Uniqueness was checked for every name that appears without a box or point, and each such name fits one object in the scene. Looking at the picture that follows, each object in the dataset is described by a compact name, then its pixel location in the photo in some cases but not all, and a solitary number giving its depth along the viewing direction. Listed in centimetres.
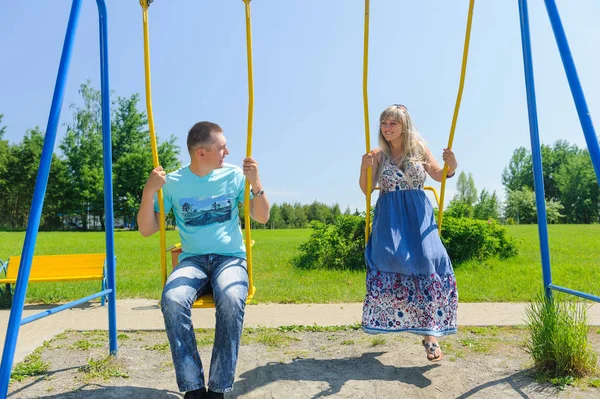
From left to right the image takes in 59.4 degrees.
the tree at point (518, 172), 5662
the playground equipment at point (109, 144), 246
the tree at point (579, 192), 4872
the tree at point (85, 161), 3509
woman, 341
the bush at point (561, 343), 323
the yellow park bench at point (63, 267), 615
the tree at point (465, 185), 5991
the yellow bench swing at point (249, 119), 299
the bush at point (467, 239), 886
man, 274
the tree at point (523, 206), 4741
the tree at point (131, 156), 3425
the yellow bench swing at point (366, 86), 325
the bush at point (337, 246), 868
